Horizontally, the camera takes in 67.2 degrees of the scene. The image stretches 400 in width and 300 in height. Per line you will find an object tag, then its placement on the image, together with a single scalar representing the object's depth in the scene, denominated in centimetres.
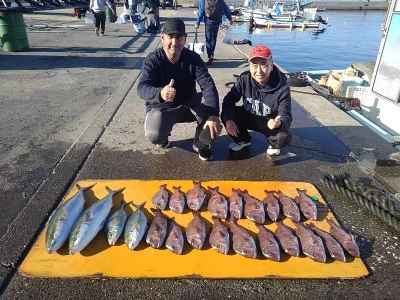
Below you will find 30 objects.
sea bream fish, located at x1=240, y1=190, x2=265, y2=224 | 288
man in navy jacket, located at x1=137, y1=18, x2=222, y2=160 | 368
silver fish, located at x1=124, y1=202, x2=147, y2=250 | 253
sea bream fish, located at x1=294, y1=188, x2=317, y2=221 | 294
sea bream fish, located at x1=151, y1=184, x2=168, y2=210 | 302
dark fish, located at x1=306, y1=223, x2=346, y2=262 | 246
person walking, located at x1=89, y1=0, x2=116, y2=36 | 1397
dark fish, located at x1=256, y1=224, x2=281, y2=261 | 245
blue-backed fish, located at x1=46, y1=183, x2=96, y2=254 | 246
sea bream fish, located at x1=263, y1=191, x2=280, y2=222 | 292
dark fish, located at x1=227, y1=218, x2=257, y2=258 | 247
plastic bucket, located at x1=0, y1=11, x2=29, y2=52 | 943
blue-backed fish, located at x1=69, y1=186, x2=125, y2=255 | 246
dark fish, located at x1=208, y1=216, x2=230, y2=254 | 251
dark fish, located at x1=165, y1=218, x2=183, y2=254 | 250
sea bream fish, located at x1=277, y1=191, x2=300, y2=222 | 293
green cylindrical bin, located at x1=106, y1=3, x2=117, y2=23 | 2069
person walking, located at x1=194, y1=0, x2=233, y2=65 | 877
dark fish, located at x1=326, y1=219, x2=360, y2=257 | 251
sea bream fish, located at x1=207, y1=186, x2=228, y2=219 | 294
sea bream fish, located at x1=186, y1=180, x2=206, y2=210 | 304
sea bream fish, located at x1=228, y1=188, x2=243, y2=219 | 295
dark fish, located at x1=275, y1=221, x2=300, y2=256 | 250
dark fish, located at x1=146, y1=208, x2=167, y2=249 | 255
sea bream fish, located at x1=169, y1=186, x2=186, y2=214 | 300
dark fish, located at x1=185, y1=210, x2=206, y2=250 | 256
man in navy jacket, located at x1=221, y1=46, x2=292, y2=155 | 367
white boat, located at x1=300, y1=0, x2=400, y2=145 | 653
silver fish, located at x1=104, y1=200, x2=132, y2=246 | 258
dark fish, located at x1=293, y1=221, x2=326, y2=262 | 245
